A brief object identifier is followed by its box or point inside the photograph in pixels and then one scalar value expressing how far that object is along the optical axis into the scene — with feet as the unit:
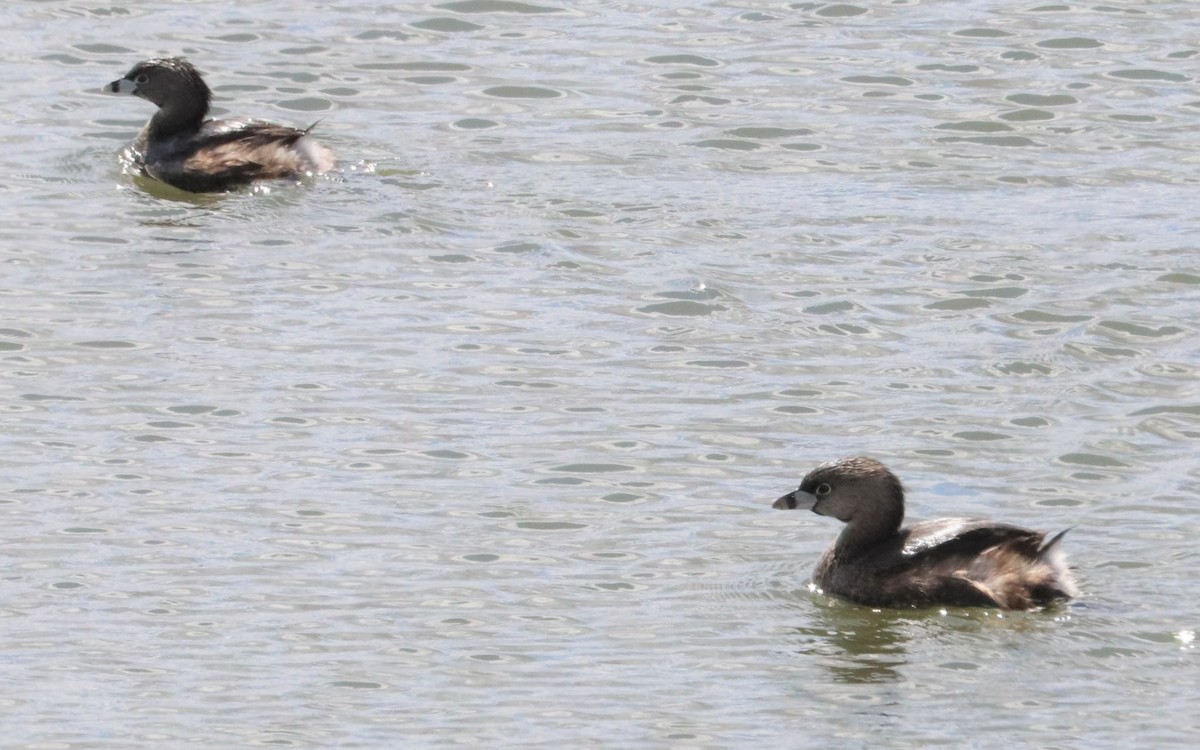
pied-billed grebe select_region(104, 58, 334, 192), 58.75
